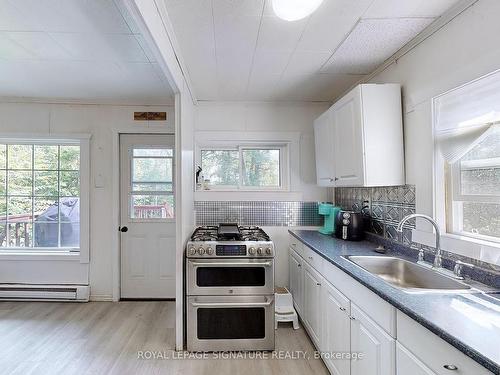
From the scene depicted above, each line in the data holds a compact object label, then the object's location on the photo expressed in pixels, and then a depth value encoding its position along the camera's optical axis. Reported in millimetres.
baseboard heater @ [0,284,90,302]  3377
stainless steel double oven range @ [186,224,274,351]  2385
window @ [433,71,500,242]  1521
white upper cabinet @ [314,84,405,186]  2146
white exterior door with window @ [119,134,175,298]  3496
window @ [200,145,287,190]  3465
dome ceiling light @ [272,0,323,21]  1550
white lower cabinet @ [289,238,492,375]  1041
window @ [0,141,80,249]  3510
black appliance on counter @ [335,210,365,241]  2590
